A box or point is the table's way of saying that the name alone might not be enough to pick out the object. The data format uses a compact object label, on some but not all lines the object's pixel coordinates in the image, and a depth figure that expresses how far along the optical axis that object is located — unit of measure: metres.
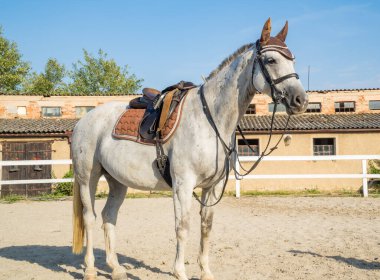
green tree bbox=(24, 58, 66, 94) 44.47
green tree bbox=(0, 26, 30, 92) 38.28
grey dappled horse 3.73
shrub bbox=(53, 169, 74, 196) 16.73
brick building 19.23
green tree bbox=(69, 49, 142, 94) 47.34
